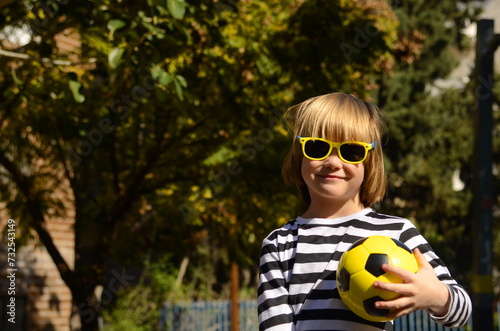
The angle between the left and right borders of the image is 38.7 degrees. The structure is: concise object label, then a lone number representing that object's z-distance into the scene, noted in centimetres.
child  266
